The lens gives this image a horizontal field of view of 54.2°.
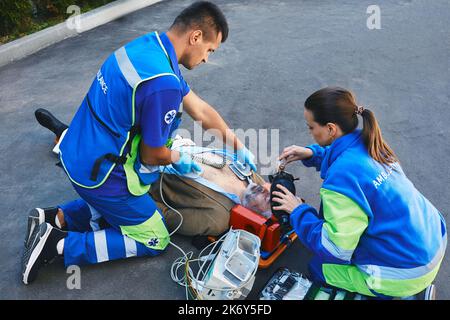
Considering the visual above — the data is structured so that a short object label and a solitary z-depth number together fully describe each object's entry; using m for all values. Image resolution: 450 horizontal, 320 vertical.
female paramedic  2.07
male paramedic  2.26
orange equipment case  2.69
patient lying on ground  2.85
